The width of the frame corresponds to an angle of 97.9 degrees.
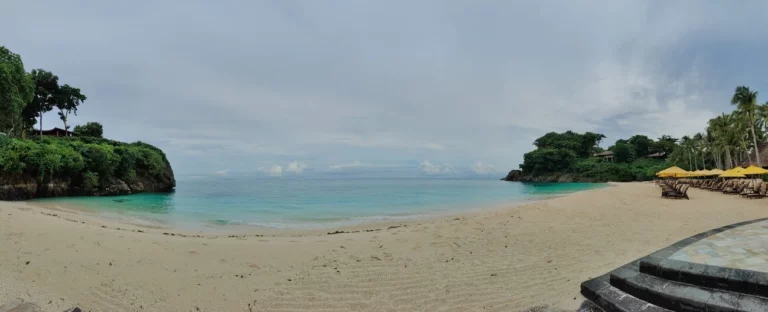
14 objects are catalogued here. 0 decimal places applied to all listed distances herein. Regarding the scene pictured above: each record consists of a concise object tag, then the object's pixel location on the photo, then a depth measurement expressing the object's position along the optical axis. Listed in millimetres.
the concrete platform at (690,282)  3451
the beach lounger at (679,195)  18734
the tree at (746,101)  35906
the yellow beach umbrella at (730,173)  24977
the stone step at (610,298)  3671
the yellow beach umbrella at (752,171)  23203
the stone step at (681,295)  3293
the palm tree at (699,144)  59531
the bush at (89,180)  31609
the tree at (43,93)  40731
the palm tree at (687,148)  62750
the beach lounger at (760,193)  17219
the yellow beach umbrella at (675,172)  29969
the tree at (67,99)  42969
